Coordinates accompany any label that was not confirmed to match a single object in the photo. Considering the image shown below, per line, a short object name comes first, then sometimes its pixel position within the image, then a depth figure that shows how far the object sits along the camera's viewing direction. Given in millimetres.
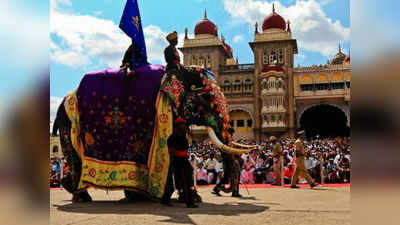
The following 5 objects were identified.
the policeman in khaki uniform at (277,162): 12438
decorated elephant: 7074
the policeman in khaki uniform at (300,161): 10086
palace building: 41094
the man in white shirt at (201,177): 14367
